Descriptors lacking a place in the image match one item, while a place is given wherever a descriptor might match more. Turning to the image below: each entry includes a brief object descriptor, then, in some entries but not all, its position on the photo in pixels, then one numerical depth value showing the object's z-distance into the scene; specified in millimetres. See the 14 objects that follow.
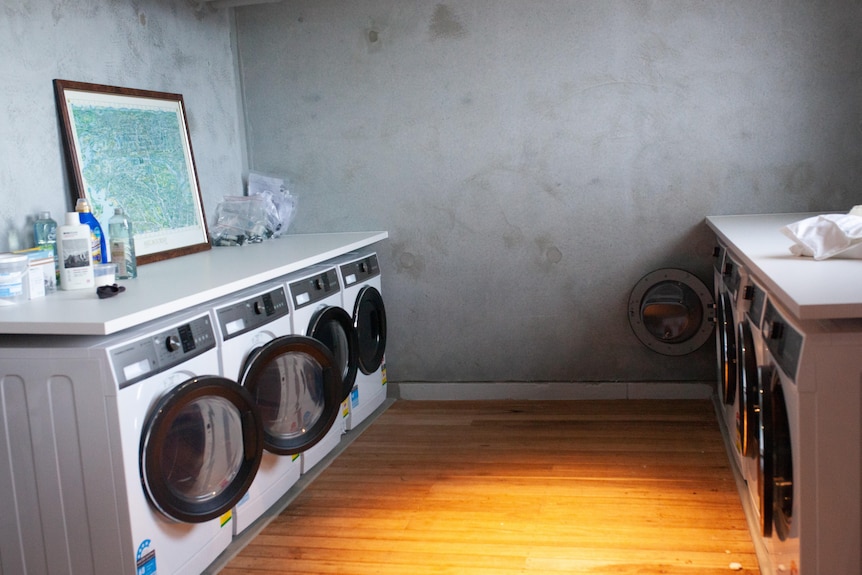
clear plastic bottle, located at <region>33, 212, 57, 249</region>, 2932
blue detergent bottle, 2842
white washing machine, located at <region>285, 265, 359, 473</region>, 3342
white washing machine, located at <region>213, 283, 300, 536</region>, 2750
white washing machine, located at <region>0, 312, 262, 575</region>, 2184
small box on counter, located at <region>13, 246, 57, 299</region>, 2543
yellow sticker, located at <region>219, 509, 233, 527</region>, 2732
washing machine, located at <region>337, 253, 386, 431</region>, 3910
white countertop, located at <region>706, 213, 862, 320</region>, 1732
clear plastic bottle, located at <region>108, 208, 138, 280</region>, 2947
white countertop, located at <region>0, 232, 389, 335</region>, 2146
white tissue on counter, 2375
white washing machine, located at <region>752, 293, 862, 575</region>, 1810
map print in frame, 3182
